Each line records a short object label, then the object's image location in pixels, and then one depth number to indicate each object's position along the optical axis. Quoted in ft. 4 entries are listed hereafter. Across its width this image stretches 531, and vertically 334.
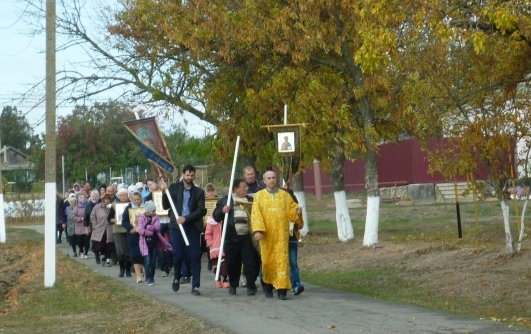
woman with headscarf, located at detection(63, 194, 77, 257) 94.68
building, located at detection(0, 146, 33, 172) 361.32
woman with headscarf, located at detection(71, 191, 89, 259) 90.74
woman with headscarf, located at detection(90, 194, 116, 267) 77.71
